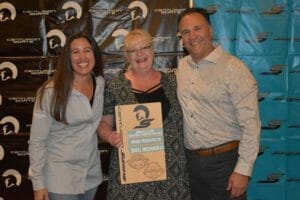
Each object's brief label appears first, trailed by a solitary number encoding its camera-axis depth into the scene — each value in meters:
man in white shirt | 1.55
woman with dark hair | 1.55
